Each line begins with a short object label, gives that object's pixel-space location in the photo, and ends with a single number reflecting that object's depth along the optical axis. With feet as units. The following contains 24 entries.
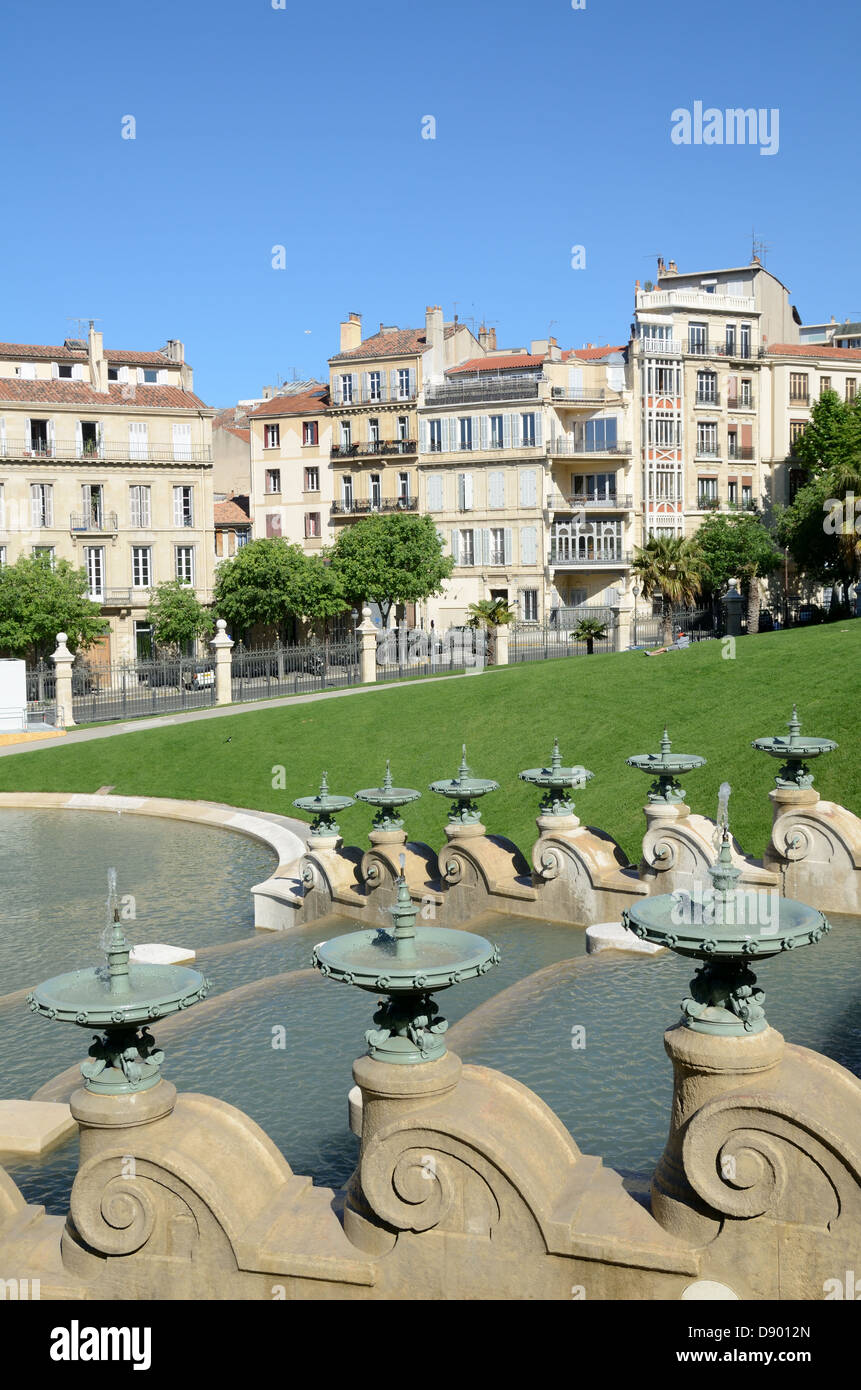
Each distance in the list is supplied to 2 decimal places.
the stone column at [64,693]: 139.54
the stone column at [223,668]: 144.56
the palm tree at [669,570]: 158.51
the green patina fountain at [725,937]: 24.06
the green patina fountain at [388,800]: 56.08
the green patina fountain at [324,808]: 59.00
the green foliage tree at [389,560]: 211.20
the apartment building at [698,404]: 231.50
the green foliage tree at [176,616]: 200.75
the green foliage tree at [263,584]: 200.85
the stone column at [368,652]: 153.17
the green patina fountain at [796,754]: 52.95
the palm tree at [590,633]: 157.89
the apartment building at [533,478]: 225.76
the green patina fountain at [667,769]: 54.19
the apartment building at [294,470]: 246.68
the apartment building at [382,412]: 236.22
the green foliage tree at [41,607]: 183.83
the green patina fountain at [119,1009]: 24.34
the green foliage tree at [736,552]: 216.95
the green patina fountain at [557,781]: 53.70
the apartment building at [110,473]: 203.72
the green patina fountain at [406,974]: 24.73
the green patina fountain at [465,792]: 55.16
